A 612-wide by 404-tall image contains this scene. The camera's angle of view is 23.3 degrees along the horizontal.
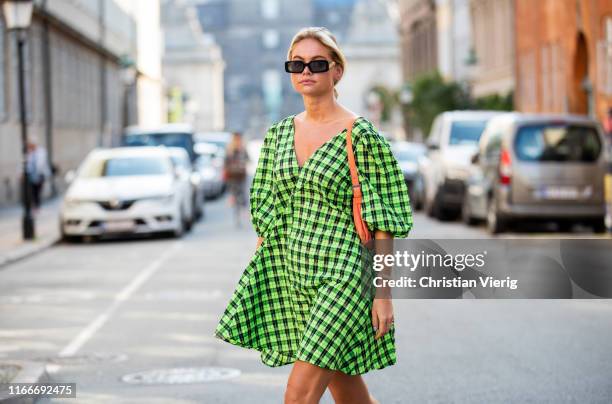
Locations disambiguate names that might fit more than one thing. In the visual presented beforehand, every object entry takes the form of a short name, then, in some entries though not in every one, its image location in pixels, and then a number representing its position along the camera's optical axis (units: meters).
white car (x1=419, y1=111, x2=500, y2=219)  26.17
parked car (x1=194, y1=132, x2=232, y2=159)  47.71
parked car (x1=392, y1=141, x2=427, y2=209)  31.77
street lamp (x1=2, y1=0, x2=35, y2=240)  23.12
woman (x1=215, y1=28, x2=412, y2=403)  5.06
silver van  20.98
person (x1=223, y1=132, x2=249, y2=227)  27.09
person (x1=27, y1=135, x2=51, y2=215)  30.95
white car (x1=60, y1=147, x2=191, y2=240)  23.00
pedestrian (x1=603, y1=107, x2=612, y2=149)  23.61
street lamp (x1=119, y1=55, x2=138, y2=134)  44.12
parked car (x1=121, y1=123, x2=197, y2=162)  36.14
